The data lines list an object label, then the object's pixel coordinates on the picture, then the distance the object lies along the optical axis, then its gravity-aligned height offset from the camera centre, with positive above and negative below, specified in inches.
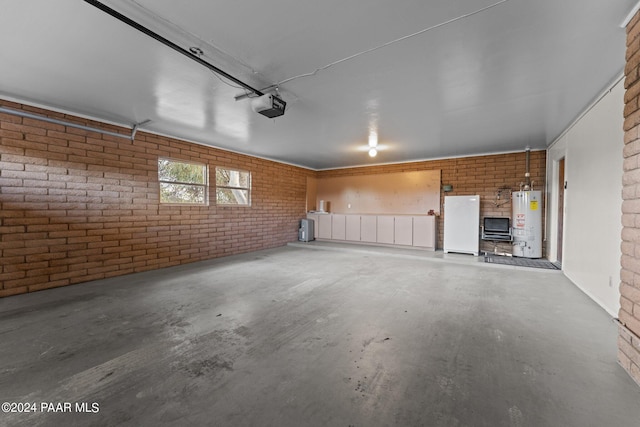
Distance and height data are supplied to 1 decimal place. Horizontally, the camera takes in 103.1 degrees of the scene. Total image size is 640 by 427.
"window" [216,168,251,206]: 261.9 +24.2
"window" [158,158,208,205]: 217.5 +24.4
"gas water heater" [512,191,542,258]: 232.4 -9.9
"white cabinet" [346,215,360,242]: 340.2 -23.1
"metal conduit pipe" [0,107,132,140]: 143.6 +53.3
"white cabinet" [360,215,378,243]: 326.6 -22.3
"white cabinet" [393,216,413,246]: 299.9 -22.3
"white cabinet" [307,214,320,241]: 371.9 -18.5
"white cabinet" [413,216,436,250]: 287.1 -22.3
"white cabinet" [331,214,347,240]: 350.6 -22.4
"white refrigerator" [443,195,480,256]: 260.1 -12.4
